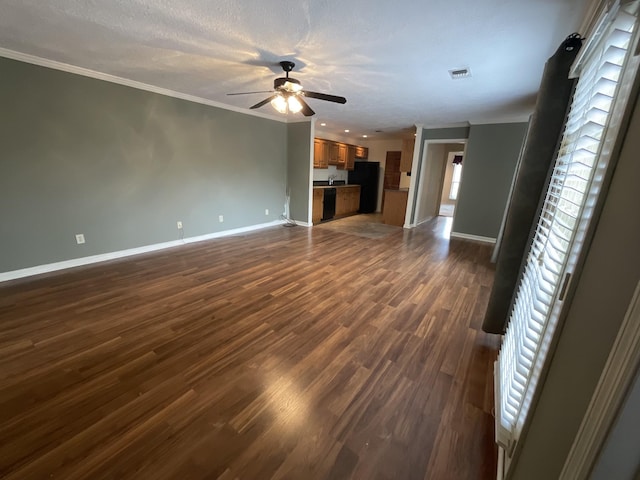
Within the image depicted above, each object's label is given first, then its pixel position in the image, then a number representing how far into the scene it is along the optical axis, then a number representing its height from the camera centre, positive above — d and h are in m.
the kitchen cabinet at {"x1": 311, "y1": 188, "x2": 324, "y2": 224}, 6.54 -0.82
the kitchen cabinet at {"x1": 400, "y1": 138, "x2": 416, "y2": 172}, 6.16 +0.50
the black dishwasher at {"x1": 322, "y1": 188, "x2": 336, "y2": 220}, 6.90 -0.85
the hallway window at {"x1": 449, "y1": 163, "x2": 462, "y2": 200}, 10.83 -0.13
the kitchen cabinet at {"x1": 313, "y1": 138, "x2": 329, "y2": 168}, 6.74 +0.50
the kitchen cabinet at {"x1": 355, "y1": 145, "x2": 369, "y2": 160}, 8.29 +0.71
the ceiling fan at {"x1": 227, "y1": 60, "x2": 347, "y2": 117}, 2.63 +0.81
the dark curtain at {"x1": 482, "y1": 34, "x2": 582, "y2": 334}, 1.45 +0.09
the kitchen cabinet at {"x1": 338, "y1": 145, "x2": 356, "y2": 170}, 7.83 +0.49
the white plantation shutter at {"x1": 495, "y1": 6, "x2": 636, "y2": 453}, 0.82 -0.12
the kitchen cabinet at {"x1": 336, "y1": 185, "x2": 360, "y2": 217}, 7.50 -0.79
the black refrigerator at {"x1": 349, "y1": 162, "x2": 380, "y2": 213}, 8.45 -0.21
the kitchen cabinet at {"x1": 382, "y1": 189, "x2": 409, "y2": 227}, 6.38 -0.77
